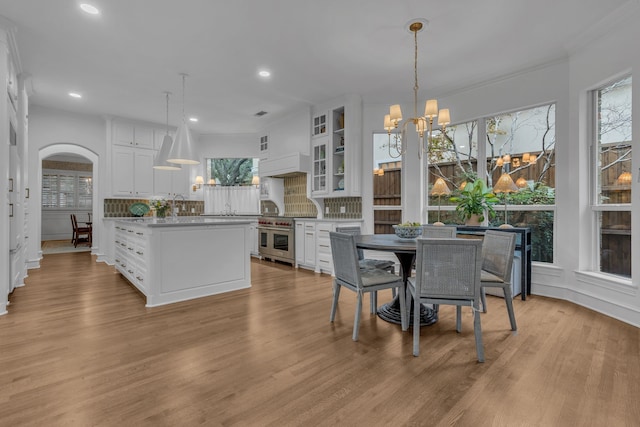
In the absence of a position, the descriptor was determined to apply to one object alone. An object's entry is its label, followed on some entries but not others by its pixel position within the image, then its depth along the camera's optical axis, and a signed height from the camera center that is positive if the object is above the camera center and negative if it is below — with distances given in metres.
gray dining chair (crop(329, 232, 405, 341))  2.55 -0.54
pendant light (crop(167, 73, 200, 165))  4.23 +0.86
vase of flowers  5.19 +0.08
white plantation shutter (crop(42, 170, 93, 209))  9.79 +0.74
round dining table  2.57 -0.43
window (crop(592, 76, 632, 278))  3.23 +0.37
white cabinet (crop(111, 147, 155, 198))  6.52 +0.85
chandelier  2.83 +0.88
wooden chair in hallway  8.54 -0.52
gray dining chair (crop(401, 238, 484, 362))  2.19 -0.44
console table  3.80 -0.51
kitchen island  3.42 -0.53
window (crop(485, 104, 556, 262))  3.99 +0.60
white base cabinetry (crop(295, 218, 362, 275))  5.15 -0.50
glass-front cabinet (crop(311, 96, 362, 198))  5.21 +1.08
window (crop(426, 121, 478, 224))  4.68 +0.77
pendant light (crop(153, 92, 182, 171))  4.70 +0.85
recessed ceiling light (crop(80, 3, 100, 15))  2.94 +1.90
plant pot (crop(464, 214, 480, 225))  4.27 -0.10
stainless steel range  5.94 -0.50
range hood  5.82 +0.91
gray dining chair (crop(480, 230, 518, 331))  2.62 -0.43
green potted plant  4.21 +0.15
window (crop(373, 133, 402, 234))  5.30 +0.43
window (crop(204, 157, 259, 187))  7.90 +1.04
